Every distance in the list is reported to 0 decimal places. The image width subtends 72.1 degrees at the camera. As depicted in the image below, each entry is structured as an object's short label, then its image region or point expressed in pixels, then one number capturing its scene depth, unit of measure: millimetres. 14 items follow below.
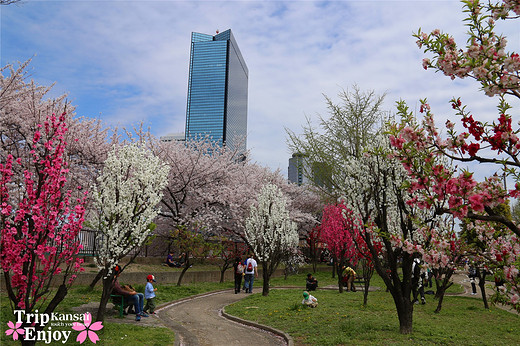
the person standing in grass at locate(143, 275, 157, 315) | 11052
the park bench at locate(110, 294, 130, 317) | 9977
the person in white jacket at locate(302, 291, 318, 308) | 12094
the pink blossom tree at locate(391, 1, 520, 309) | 4078
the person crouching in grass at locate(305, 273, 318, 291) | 17438
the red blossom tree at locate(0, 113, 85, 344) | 5332
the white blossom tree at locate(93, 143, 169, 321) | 8516
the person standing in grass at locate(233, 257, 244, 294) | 17016
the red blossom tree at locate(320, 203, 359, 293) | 17812
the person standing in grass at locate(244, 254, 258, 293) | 17031
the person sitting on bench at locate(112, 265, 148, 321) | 9970
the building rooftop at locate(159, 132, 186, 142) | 24462
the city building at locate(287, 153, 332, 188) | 26797
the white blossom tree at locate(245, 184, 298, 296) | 15812
